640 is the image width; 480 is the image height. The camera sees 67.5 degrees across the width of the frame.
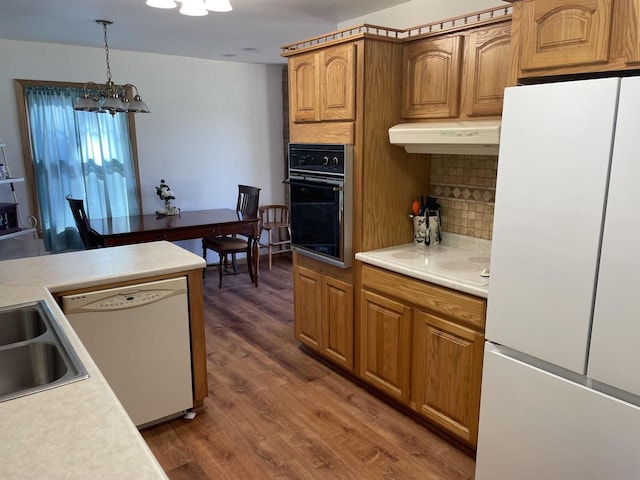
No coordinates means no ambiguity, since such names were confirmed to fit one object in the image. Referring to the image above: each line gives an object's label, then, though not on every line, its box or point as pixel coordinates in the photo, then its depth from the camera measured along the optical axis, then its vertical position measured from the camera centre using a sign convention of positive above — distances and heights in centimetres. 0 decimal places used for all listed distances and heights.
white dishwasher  223 -94
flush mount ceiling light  219 +65
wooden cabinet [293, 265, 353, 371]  298 -109
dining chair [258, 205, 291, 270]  571 -92
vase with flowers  496 -51
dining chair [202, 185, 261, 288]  501 -99
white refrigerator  148 -46
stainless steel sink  138 -63
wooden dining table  410 -71
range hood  218 +5
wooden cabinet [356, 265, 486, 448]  222 -101
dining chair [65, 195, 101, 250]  411 -65
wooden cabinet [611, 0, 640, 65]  150 +36
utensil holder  292 -49
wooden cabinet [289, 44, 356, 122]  269 +37
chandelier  385 +38
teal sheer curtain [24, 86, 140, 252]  464 -13
